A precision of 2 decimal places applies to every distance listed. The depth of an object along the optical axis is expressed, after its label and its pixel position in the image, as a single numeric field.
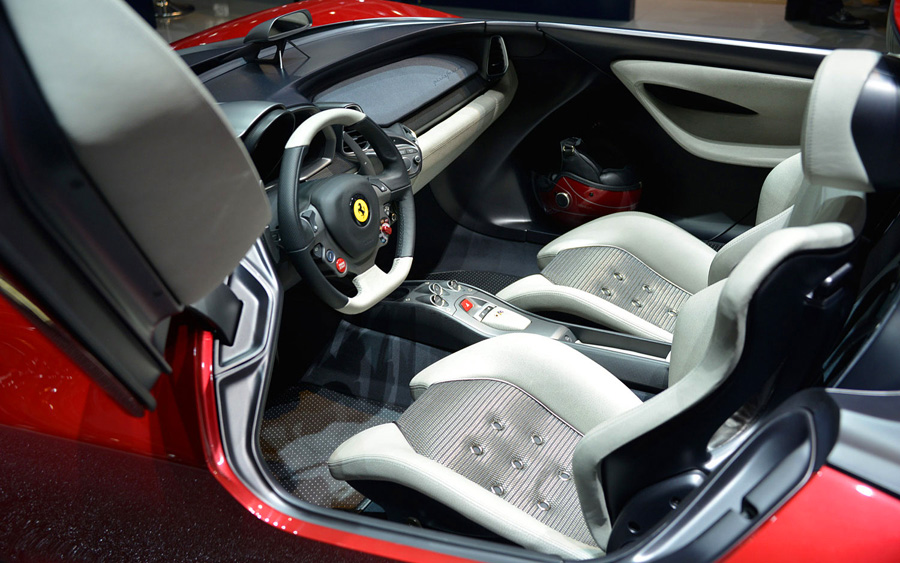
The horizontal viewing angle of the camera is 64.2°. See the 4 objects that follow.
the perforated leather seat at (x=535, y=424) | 0.87
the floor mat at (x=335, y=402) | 1.70
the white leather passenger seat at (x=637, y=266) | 1.48
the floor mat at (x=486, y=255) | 2.44
